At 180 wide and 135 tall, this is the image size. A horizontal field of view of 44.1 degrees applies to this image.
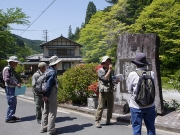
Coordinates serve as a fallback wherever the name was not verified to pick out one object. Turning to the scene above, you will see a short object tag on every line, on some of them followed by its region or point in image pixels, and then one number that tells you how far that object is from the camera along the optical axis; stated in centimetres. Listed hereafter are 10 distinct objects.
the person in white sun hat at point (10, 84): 610
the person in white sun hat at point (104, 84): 552
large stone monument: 640
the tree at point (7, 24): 1994
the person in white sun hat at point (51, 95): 498
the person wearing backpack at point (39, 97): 609
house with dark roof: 3878
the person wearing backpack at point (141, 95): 360
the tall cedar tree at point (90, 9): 5212
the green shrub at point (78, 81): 806
